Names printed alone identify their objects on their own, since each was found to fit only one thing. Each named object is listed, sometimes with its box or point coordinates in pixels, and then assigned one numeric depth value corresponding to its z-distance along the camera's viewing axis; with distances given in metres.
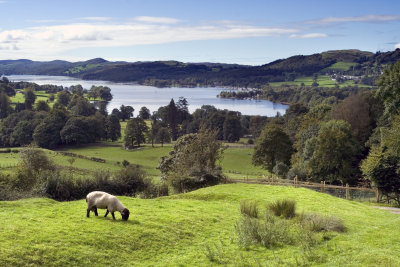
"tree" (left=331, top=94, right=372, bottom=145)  57.16
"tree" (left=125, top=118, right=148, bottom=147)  91.12
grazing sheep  13.24
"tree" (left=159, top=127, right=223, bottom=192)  27.56
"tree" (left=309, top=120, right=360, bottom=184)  44.84
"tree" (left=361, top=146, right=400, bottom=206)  31.02
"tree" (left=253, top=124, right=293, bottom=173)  58.78
